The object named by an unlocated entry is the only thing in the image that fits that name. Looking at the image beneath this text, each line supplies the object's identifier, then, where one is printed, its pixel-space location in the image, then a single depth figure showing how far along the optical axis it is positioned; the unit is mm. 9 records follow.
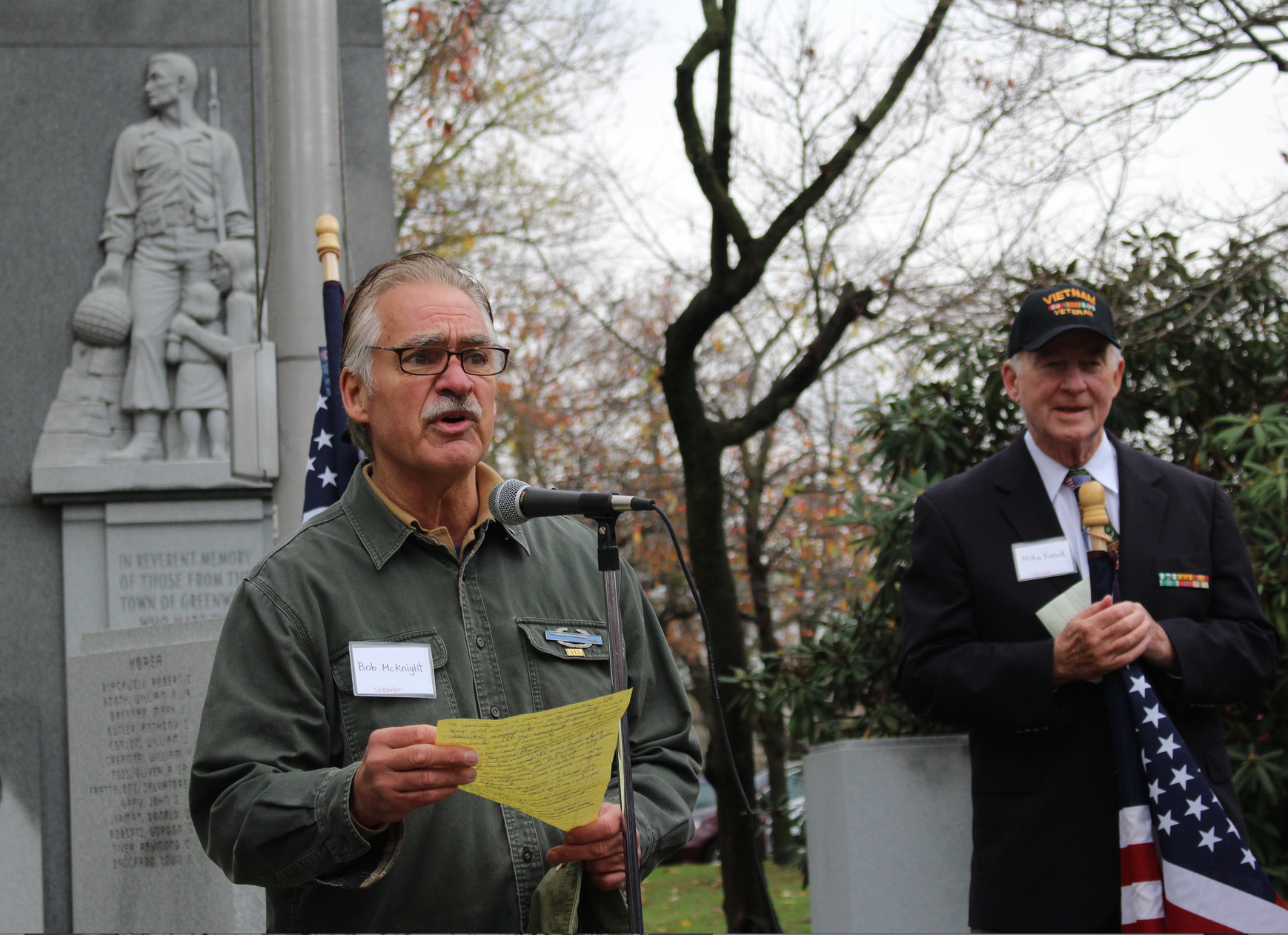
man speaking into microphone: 2111
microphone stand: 2035
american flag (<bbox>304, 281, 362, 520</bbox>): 3898
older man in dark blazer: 3164
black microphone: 2146
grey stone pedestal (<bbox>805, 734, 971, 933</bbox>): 4523
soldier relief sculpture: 9781
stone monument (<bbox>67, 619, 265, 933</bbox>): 5414
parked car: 21969
